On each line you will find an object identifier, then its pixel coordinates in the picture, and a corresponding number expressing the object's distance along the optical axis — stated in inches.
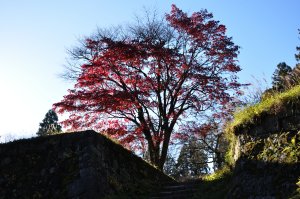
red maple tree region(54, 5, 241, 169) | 408.4
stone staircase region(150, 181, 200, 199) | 241.0
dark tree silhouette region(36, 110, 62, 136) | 1022.0
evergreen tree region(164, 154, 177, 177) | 746.0
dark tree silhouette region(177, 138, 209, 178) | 682.9
